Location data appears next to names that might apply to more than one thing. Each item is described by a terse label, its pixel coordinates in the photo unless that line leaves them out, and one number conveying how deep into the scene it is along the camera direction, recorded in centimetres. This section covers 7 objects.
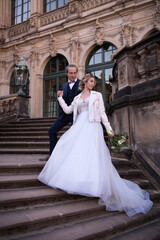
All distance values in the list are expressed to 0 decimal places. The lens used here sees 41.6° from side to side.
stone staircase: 223
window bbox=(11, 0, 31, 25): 1446
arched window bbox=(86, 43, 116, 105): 1097
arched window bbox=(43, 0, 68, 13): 1274
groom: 397
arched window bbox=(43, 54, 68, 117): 1277
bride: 270
